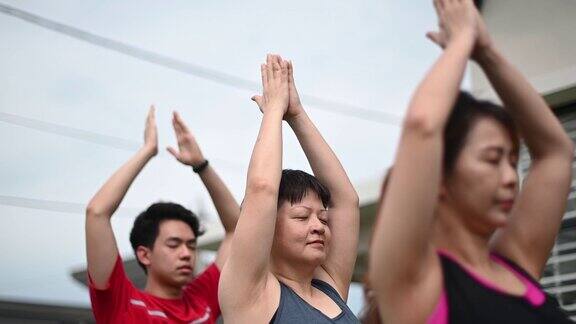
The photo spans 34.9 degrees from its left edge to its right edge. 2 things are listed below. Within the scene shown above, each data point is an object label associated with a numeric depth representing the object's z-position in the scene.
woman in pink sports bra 1.63
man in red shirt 3.56
